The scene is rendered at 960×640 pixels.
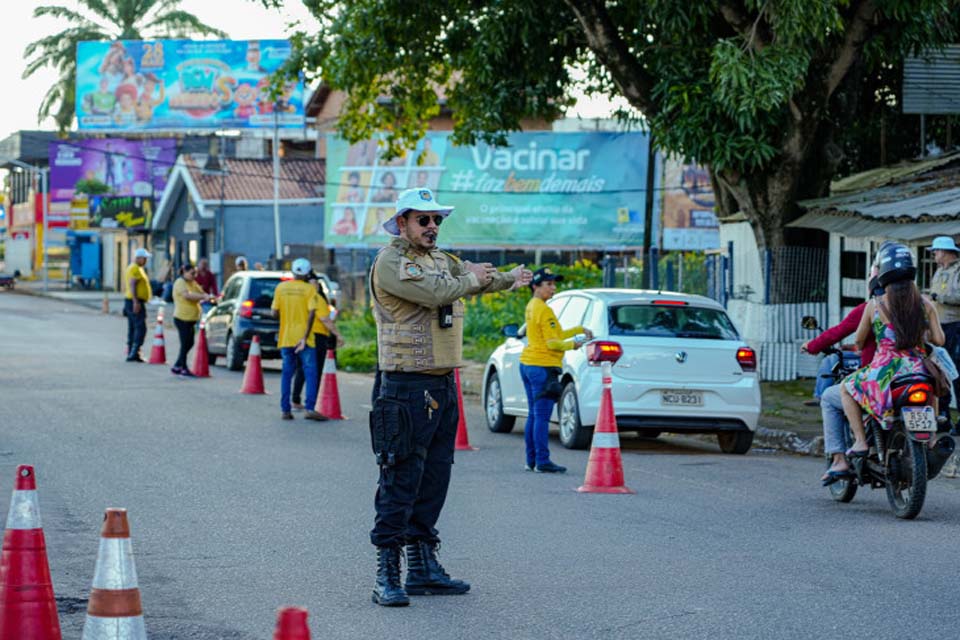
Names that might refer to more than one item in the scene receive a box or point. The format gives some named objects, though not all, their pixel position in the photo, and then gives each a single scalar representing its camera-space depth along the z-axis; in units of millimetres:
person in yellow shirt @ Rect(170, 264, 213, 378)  23875
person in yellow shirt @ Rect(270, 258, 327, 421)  17609
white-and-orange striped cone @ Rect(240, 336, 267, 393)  20375
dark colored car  24922
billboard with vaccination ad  46219
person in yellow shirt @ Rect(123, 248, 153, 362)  25594
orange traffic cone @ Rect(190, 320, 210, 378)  23719
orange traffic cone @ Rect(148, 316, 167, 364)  26141
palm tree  65688
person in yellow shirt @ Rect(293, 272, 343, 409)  17828
